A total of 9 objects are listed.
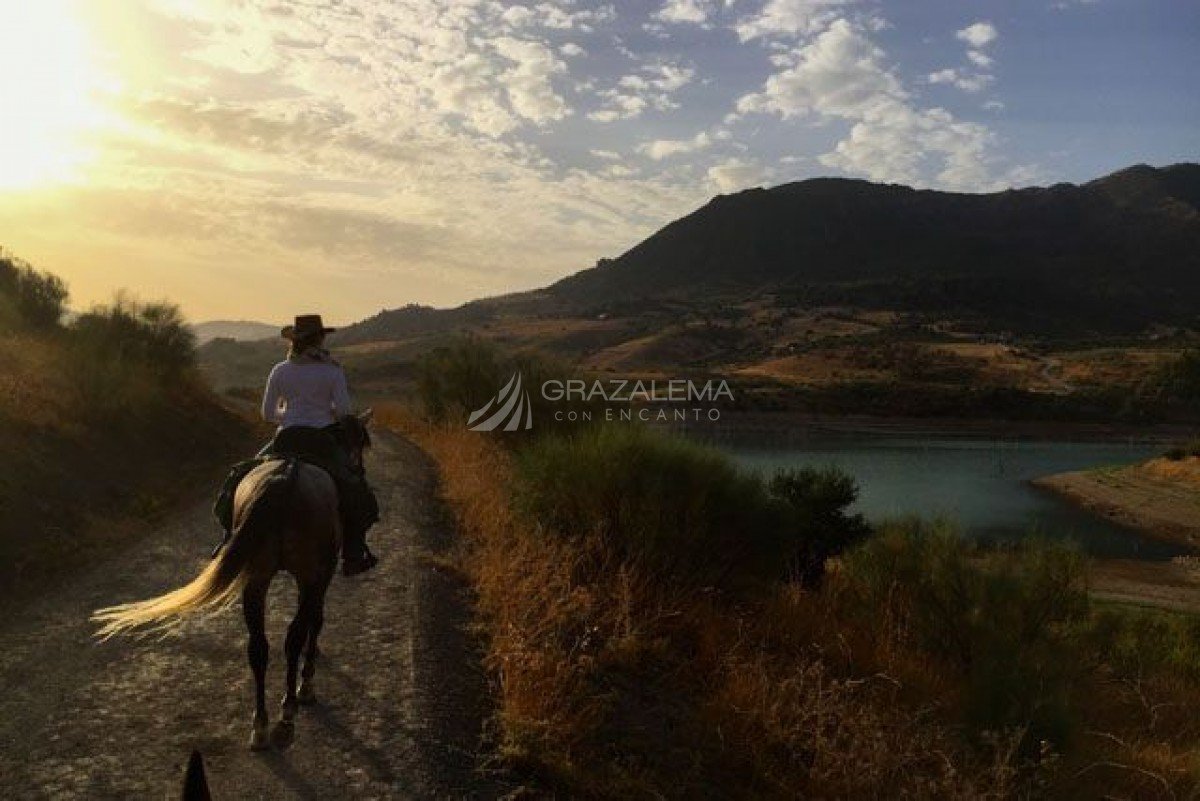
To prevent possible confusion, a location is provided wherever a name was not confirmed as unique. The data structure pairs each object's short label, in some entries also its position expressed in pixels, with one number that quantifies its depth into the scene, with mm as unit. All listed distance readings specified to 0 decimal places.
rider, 6316
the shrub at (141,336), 22828
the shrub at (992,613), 8516
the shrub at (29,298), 23250
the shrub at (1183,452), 52250
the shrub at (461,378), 26281
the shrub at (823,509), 21578
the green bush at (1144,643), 15953
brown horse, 5281
